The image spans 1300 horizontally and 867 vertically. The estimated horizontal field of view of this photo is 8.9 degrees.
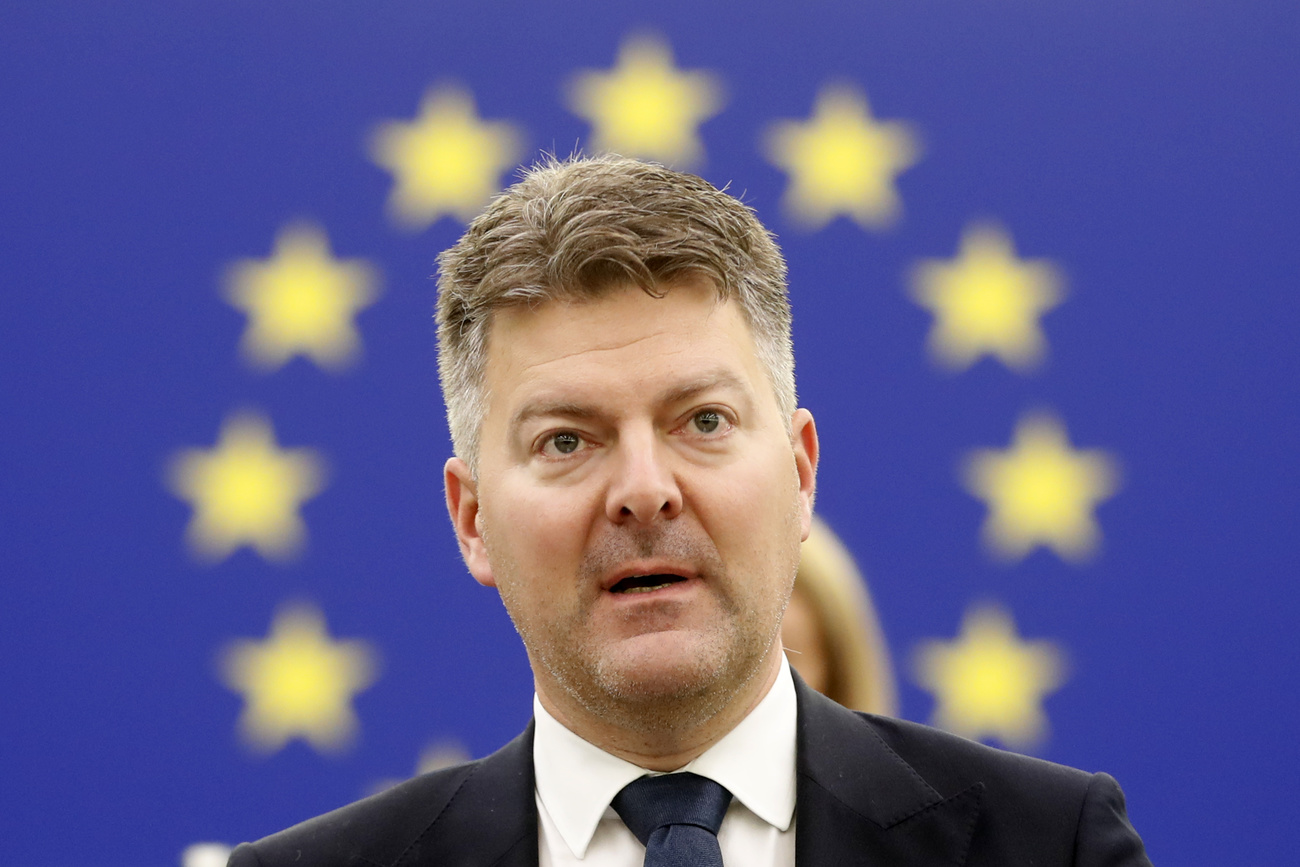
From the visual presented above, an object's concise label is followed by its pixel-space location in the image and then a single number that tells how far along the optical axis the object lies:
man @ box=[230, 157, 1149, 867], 3.62
